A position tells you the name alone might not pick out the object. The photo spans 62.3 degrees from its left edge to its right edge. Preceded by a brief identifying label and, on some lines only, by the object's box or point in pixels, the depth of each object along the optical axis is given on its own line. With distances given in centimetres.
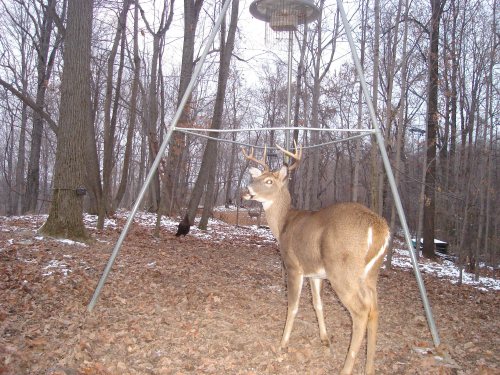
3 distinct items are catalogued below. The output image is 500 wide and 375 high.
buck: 388
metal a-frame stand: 464
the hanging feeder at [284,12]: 606
